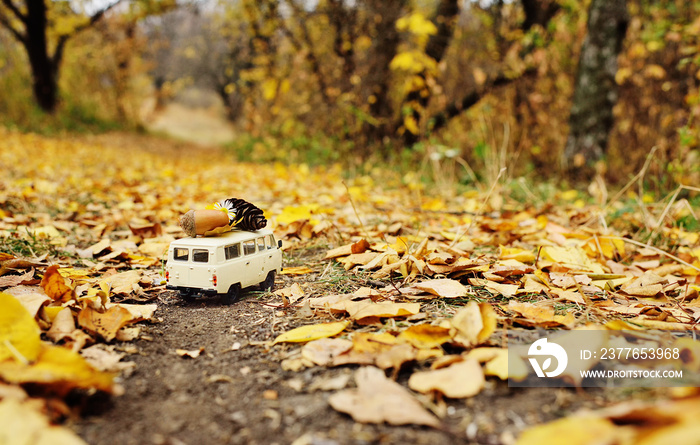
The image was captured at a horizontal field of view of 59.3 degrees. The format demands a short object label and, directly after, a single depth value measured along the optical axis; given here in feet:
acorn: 1.47
